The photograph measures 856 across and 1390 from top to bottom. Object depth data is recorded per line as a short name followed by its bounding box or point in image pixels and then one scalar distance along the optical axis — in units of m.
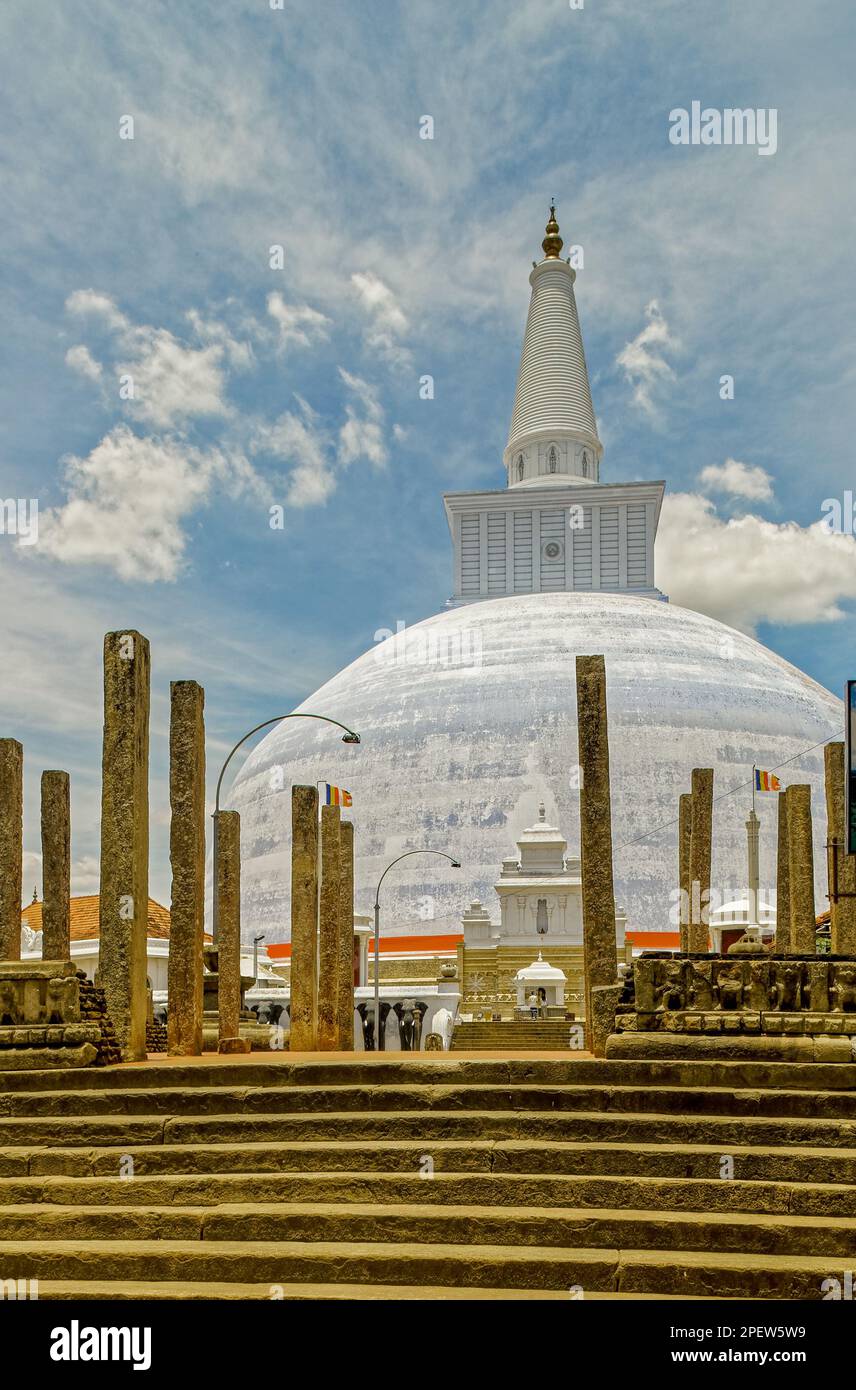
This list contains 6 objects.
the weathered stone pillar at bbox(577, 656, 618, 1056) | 11.98
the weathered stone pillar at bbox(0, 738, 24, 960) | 16.12
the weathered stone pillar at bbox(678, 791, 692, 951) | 19.12
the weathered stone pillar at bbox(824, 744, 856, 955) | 16.31
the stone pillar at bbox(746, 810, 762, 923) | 23.47
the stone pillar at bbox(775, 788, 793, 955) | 19.75
